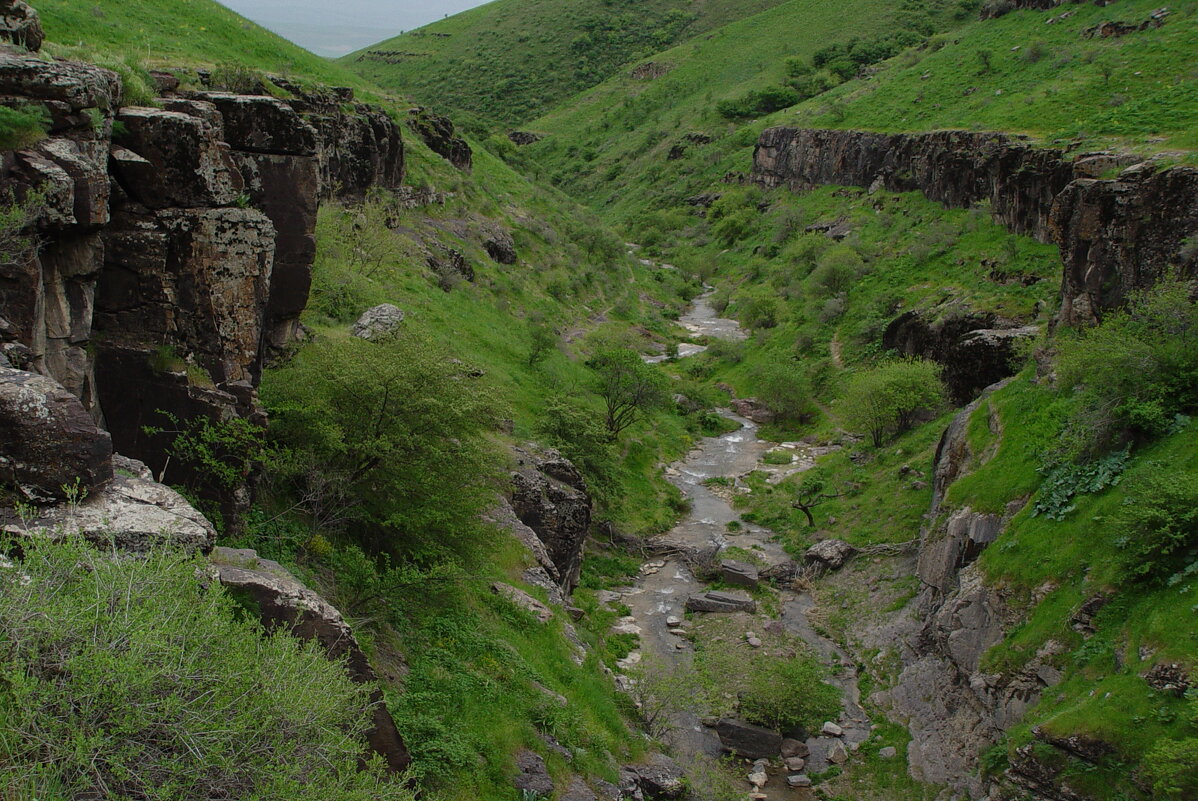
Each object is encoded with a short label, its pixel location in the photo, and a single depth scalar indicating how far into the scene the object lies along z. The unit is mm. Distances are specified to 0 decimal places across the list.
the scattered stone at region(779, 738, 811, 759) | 23422
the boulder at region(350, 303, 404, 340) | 24797
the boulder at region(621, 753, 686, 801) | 18906
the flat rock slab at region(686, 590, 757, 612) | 31078
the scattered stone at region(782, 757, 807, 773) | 22828
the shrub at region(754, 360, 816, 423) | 51594
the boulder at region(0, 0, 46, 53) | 14023
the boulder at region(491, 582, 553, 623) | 21656
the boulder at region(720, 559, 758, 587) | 33031
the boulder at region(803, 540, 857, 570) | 33531
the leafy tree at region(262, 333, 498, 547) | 18188
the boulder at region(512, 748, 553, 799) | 15180
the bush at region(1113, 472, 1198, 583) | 18453
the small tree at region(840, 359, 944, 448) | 40156
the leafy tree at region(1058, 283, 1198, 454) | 22188
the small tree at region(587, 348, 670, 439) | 43406
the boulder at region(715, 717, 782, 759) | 23391
